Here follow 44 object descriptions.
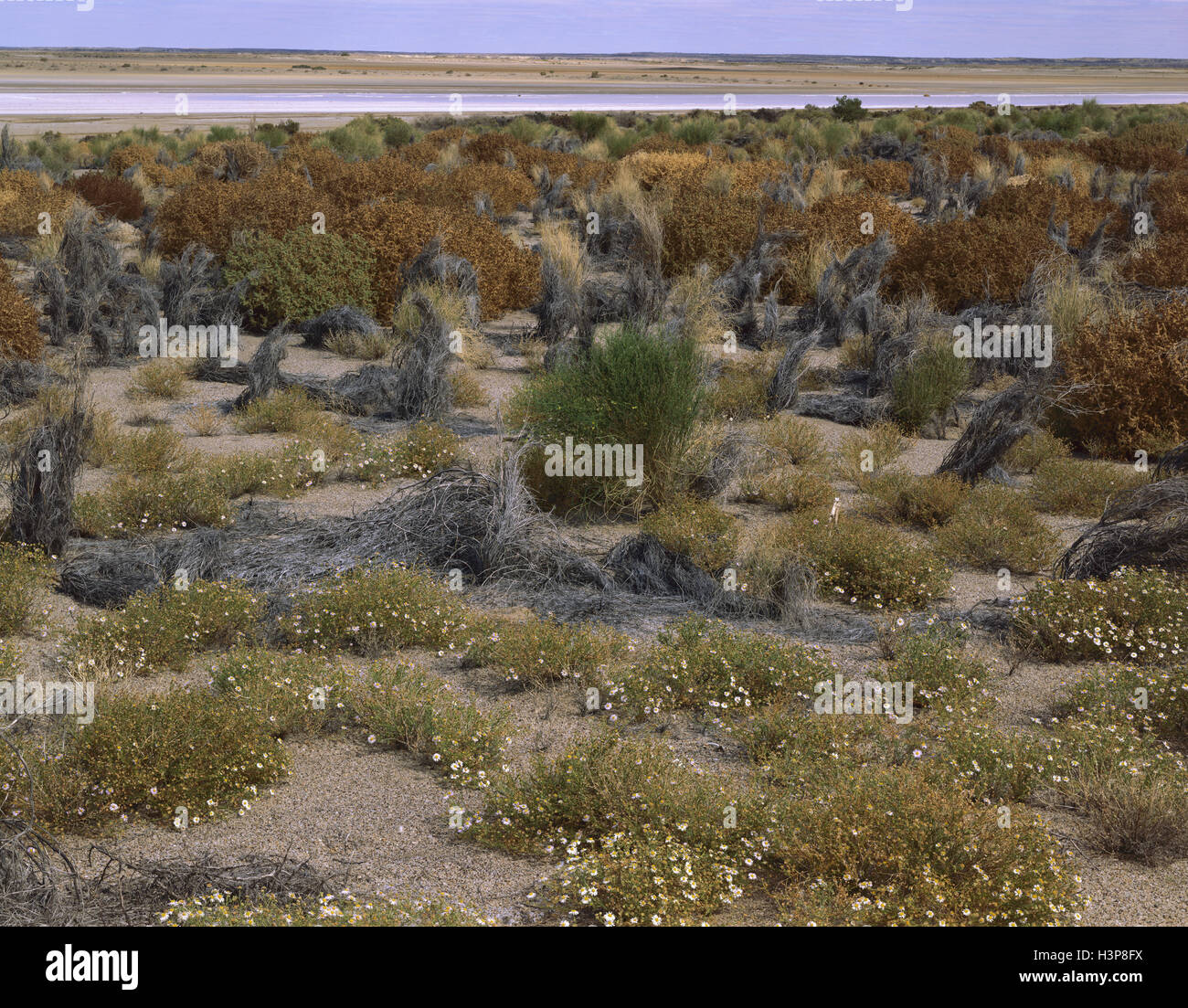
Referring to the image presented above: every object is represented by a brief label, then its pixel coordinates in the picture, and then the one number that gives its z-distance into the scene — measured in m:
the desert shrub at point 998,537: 7.66
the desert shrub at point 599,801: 4.57
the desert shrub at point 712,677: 5.79
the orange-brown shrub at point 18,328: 11.65
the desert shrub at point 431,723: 5.21
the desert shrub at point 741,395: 11.00
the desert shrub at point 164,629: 5.98
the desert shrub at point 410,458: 9.23
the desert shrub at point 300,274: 14.07
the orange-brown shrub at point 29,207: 19.11
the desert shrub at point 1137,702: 5.52
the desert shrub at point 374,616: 6.39
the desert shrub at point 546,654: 6.05
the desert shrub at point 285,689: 5.44
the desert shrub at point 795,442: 9.86
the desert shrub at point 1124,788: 4.58
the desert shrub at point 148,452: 9.10
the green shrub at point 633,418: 8.65
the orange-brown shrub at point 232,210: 15.06
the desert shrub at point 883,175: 24.52
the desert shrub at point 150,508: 7.93
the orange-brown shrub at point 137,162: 26.34
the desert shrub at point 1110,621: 6.27
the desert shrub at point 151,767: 4.70
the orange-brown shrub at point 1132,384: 9.95
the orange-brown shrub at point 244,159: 23.72
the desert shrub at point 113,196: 21.03
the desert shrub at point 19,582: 6.38
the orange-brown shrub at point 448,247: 14.48
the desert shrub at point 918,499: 8.45
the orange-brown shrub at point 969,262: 14.56
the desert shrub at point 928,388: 10.89
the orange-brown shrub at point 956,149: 26.17
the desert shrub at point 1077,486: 8.70
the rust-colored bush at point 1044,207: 17.33
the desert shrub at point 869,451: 9.49
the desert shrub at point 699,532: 7.51
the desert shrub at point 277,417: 10.62
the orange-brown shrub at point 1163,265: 13.31
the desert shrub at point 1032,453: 9.77
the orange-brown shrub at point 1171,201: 17.30
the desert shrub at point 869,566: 7.09
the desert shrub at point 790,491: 8.77
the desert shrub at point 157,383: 11.56
